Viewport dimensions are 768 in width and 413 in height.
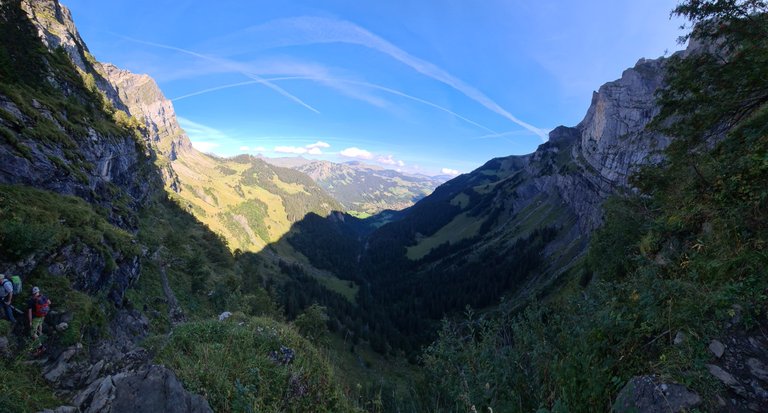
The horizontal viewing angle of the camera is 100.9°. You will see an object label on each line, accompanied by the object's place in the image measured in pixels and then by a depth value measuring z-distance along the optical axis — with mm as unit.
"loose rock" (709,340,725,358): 6195
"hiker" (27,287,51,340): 13211
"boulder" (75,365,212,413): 7852
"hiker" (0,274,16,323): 12898
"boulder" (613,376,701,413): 5680
